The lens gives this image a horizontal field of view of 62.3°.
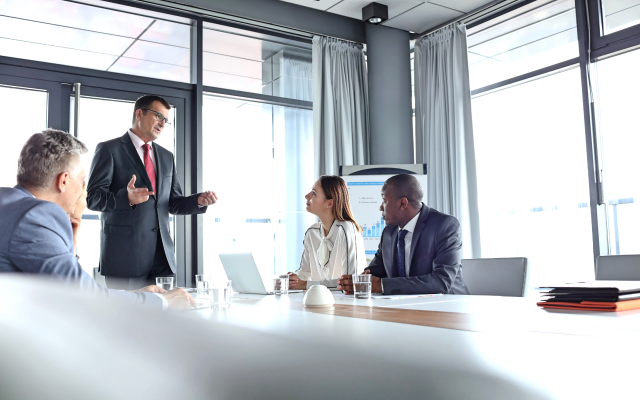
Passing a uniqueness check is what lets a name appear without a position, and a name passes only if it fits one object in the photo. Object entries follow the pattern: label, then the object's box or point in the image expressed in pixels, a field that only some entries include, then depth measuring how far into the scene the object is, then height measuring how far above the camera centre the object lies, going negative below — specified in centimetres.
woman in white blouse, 308 +4
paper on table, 205 -21
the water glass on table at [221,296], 161 -16
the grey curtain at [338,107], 536 +142
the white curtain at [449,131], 502 +110
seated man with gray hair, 116 +2
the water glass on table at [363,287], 204 -17
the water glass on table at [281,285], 237 -18
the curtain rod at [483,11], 490 +219
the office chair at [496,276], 252 -18
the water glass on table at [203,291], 195 -17
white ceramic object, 171 -17
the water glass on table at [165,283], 202 -13
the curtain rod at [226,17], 465 +214
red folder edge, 128 -17
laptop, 240 -12
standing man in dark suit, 293 +26
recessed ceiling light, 504 +221
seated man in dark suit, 228 -3
